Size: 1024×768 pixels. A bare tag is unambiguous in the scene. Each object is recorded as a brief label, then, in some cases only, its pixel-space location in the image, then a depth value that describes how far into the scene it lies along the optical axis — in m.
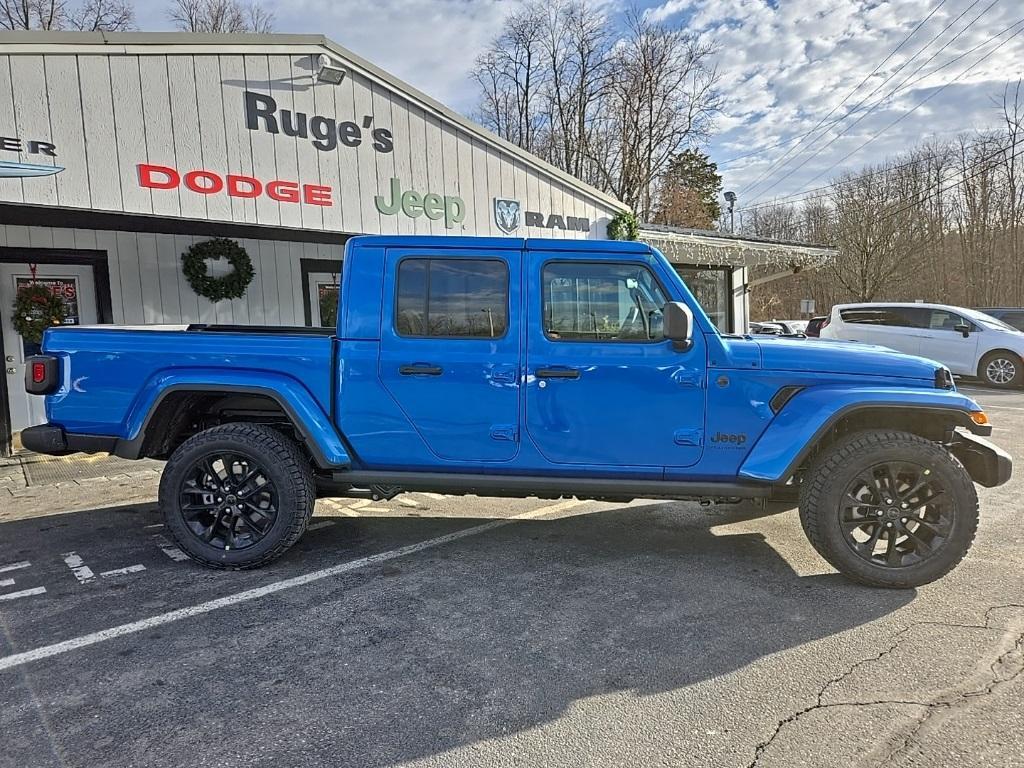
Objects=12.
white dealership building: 5.87
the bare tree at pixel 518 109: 30.47
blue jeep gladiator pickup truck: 3.52
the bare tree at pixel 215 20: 23.53
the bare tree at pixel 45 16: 19.19
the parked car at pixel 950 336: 12.08
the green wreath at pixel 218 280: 8.71
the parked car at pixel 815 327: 15.67
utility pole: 31.38
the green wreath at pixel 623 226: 10.70
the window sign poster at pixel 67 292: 8.00
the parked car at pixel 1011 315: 13.89
